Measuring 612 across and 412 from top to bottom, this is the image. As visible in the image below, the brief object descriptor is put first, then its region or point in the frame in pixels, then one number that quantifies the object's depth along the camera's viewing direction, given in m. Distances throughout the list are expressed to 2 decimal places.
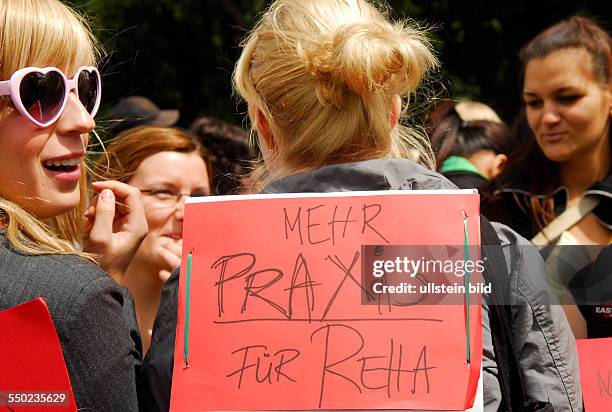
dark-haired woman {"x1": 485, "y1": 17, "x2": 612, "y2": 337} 3.46
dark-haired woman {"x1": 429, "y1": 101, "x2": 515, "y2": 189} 4.15
